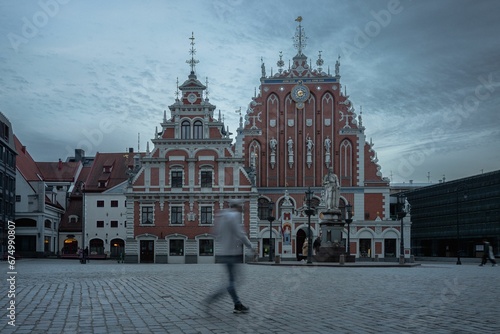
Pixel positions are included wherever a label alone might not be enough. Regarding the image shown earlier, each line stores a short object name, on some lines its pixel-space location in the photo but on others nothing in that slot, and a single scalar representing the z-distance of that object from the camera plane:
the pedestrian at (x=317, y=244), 36.35
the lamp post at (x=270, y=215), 41.73
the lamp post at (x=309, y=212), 32.50
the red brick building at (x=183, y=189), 49.22
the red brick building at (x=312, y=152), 53.81
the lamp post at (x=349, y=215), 41.74
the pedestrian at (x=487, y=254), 35.02
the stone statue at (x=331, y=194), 37.53
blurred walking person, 9.94
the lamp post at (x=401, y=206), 37.69
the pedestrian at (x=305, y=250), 39.43
